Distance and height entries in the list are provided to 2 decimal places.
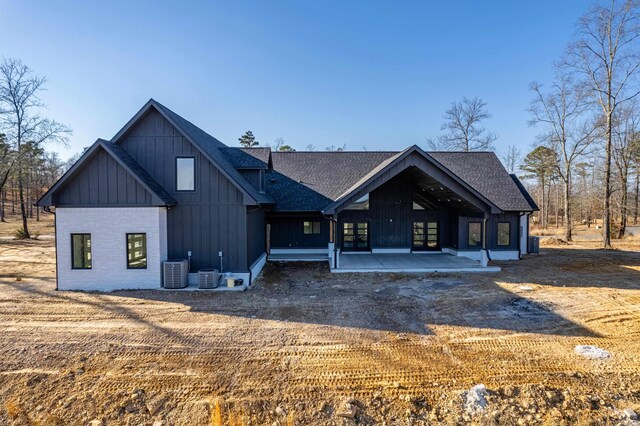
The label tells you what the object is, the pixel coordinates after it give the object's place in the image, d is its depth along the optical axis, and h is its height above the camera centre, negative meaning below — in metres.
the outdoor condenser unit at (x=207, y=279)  10.04 -2.24
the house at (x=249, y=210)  9.98 -0.06
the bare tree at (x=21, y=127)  22.41 +6.35
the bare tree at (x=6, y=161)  21.77 +3.51
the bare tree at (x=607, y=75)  18.62 +8.21
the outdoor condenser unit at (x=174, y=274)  10.02 -2.07
